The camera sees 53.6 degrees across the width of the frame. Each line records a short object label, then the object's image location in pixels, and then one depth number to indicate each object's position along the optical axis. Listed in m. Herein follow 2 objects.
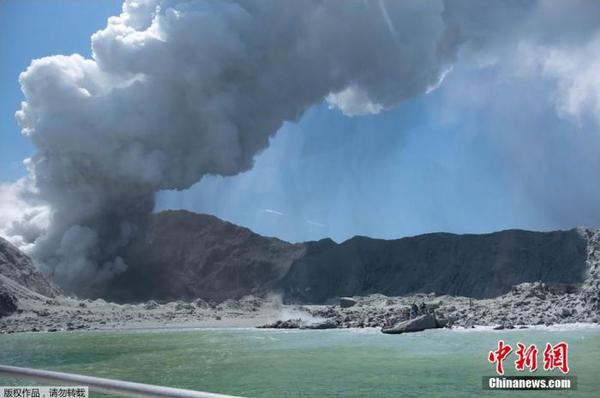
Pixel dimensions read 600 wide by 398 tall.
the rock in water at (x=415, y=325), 52.97
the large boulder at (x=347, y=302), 109.94
